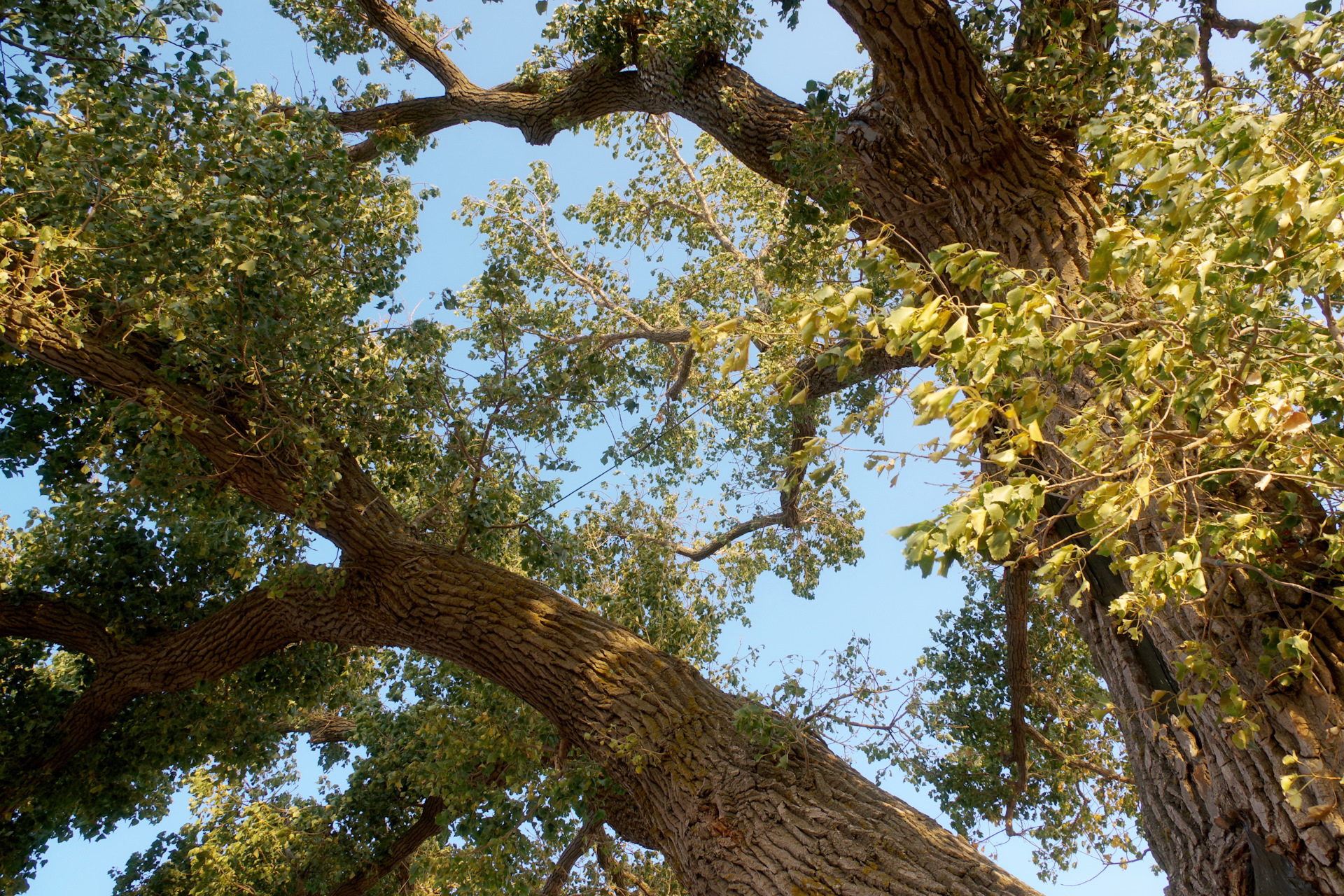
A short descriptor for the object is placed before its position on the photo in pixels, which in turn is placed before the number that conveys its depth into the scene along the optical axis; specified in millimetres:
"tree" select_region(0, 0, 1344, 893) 2367
